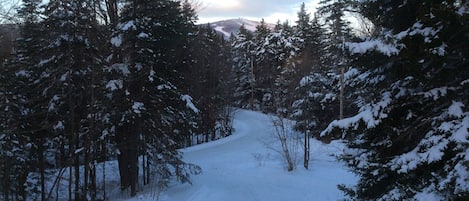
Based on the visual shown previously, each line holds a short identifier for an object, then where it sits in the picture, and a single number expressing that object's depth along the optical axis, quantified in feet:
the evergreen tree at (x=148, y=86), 45.29
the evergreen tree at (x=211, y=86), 117.19
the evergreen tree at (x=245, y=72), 175.63
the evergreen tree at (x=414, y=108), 16.10
